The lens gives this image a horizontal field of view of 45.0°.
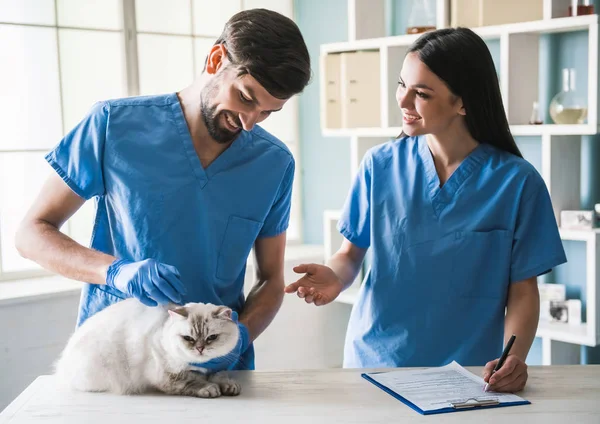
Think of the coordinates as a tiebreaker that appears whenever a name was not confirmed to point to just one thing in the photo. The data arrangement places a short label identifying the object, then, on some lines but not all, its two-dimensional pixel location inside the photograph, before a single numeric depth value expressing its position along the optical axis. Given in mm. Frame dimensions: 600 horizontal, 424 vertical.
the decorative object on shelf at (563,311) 3004
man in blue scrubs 1523
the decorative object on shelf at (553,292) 3049
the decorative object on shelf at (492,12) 2957
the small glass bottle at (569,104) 2889
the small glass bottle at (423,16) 3326
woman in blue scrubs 1761
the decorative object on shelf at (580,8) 2791
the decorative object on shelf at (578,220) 2891
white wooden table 1350
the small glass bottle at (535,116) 2994
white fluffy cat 1465
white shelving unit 2787
